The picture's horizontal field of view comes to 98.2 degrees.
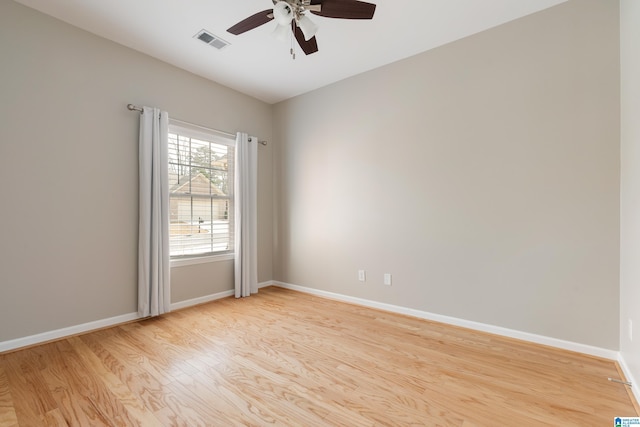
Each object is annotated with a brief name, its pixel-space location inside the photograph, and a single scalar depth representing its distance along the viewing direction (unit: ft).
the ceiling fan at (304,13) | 6.04
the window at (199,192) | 11.01
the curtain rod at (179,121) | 9.55
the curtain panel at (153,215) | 9.69
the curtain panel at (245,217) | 12.62
